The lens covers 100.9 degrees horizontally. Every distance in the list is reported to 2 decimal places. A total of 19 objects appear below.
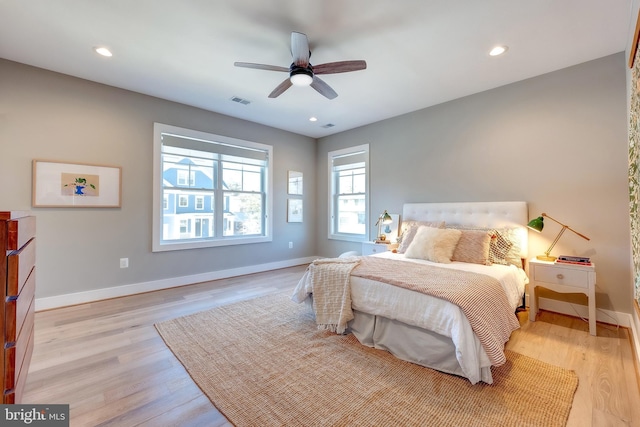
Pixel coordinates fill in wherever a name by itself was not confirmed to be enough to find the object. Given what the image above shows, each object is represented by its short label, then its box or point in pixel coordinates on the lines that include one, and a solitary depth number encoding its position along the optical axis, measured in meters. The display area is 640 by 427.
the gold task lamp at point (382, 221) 4.12
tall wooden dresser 1.02
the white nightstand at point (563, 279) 2.41
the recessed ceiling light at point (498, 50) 2.52
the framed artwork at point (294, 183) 5.37
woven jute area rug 1.48
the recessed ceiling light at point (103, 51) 2.59
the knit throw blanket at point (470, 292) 1.73
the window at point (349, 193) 4.98
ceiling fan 2.23
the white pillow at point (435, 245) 2.87
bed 1.73
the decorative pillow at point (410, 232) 3.40
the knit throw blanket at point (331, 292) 2.38
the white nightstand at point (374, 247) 4.04
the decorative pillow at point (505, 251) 2.88
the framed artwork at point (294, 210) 5.37
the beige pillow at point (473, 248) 2.78
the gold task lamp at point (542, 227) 2.76
